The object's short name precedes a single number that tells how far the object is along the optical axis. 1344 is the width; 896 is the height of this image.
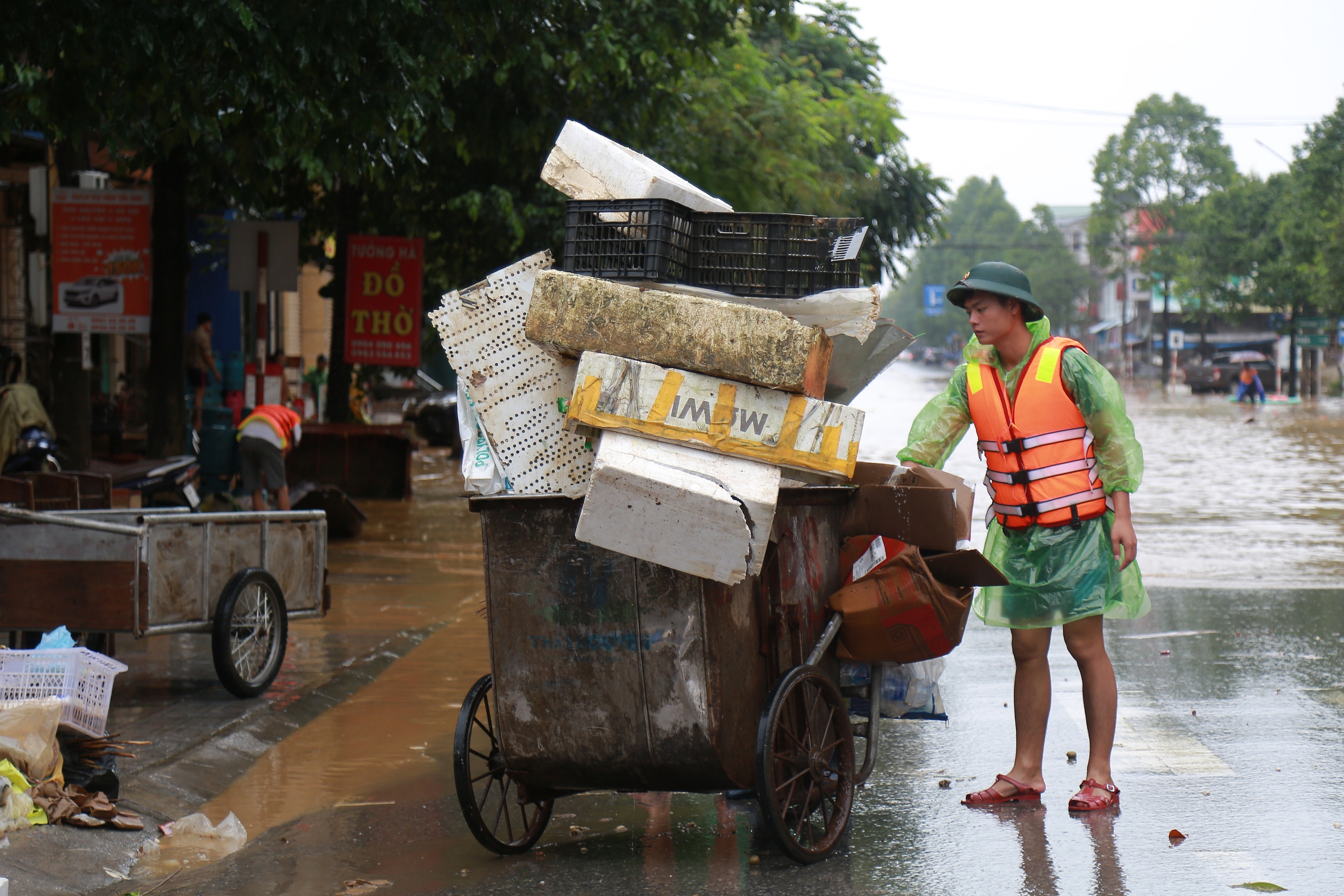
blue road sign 103.72
